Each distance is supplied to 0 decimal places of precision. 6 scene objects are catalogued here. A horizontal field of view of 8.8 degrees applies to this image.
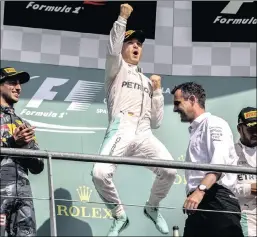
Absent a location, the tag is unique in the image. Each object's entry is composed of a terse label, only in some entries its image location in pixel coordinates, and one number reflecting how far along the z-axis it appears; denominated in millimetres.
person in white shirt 7608
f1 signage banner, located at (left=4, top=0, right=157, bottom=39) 11112
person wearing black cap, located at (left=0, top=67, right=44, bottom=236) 7436
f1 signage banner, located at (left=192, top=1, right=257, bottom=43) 11554
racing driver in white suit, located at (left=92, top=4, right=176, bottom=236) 8576
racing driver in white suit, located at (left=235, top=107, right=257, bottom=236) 8396
